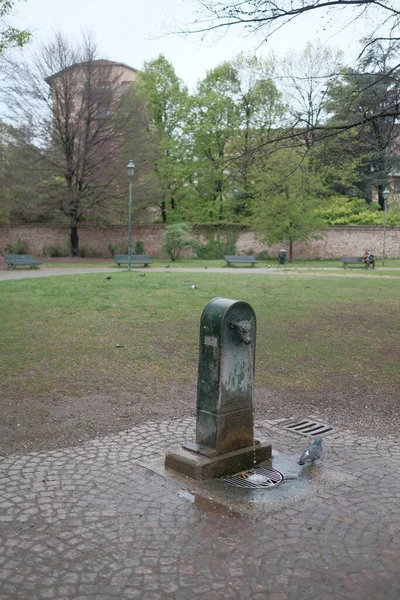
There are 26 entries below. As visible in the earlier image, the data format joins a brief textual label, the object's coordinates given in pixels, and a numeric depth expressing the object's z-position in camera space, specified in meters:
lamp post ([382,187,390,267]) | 37.42
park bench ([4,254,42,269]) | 27.69
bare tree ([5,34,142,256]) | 36.56
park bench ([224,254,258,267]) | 32.88
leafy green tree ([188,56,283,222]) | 42.28
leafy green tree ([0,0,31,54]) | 16.31
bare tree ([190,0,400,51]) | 8.70
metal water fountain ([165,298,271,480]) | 4.61
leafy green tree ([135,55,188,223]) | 43.94
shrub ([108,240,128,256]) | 41.47
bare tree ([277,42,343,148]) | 10.26
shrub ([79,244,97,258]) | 41.66
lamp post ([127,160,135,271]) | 27.08
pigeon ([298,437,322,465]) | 4.82
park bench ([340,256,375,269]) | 32.23
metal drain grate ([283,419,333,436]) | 5.86
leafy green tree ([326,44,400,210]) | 10.75
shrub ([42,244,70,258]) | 40.88
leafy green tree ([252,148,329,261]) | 34.03
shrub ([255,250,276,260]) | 41.66
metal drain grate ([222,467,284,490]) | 4.47
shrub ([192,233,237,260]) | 41.88
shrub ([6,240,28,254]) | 41.50
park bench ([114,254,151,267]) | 30.31
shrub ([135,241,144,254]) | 41.09
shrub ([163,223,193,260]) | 33.84
